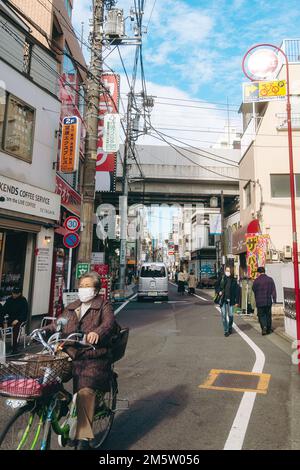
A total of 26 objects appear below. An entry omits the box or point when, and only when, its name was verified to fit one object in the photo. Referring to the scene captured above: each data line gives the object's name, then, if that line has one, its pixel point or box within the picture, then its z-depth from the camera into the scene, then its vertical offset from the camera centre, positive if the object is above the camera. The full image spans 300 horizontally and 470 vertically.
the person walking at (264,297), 9.36 -0.66
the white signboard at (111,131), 15.18 +6.25
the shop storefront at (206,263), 41.69 +1.11
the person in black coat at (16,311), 7.62 -1.01
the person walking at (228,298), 9.33 -0.71
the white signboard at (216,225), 31.38 +4.36
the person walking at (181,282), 26.73 -0.85
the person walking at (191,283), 25.57 -0.88
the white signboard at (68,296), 9.74 -0.81
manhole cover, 5.29 -1.81
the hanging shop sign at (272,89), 10.14 +5.59
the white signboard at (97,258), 18.75 +0.61
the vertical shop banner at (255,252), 14.32 +0.91
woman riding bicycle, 2.97 -0.72
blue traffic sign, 9.87 +0.83
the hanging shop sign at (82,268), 8.04 +0.02
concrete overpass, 29.72 +8.68
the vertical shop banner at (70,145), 11.30 +4.16
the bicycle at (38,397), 2.63 -1.05
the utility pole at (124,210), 21.96 +3.91
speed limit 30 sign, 9.97 +1.31
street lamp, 9.49 +6.00
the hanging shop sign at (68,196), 12.36 +2.95
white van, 19.50 -0.85
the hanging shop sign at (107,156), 17.42 +6.36
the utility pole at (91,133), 8.34 +3.49
